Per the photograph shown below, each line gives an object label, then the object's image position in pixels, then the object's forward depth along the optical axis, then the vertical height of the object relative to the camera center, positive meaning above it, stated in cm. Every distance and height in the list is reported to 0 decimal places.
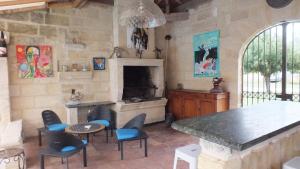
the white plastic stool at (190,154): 214 -82
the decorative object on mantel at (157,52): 593 +68
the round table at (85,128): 357 -89
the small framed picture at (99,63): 546 +36
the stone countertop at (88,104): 492 -65
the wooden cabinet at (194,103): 462 -64
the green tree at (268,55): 398 +39
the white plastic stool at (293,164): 131 -56
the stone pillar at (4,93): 425 -30
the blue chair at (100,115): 470 -86
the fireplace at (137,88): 526 -32
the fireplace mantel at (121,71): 524 +13
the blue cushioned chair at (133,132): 343 -94
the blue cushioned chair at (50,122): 412 -92
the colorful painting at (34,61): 461 +37
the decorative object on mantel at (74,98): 514 -50
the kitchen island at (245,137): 107 -32
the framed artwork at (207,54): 499 +52
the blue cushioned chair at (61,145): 286 -95
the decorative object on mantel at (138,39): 548 +97
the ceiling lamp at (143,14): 287 +86
